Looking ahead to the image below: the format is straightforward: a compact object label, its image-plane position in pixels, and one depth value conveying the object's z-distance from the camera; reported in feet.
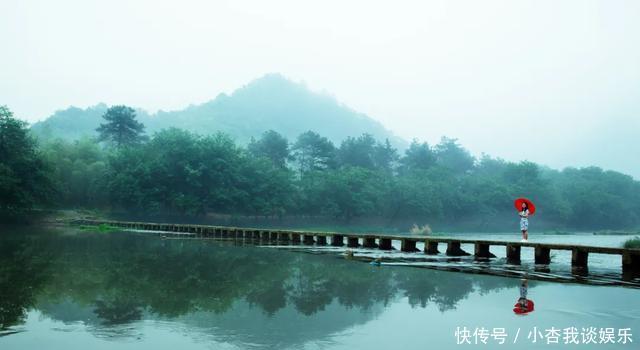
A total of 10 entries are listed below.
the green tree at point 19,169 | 201.67
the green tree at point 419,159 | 517.14
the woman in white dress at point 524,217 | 91.71
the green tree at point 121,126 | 376.07
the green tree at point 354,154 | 481.46
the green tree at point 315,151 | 422.00
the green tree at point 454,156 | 619.26
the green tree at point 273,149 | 412.16
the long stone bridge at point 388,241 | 74.29
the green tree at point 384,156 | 533.55
